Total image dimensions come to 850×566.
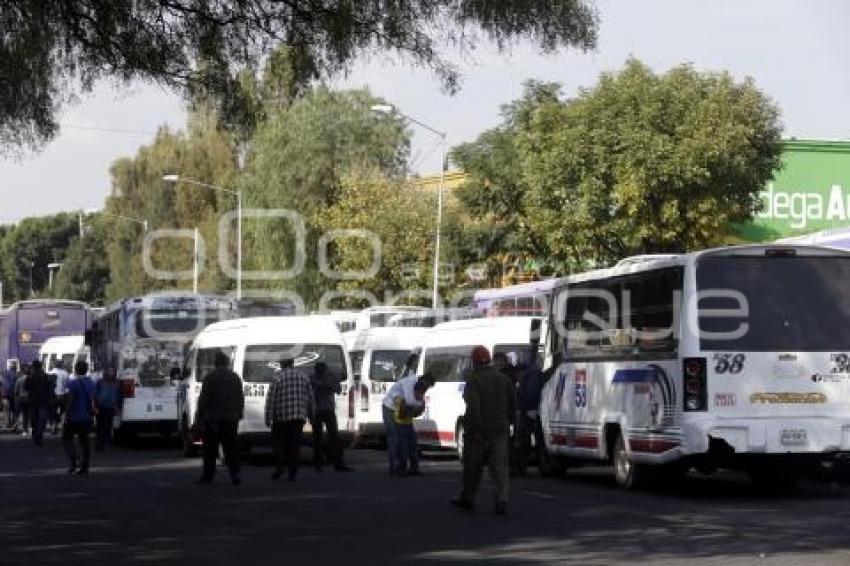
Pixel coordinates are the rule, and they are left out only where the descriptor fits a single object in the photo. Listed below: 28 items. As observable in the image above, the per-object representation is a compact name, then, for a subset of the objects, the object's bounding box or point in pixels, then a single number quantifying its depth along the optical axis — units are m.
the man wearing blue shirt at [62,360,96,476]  25.88
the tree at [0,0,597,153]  16.20
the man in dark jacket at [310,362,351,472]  26.45
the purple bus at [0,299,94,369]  57.00
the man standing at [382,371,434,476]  25.19
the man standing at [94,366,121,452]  33.31
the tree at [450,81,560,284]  49.09
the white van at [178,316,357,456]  28.25
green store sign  62.66
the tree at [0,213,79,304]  145.88
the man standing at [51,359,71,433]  40.30
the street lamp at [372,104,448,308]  49.88
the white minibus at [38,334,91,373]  50.34
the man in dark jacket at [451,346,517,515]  18.08
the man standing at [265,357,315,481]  24.67
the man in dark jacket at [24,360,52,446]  38.09
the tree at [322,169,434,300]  58.47
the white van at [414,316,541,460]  28.36
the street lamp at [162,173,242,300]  64.88
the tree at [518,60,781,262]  44.41
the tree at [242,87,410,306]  65.12
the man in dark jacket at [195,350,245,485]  23.91
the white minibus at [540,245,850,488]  19.22
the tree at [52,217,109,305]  122.62
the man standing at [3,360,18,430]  47.94
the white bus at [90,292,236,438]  35.72
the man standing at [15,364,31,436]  42.57
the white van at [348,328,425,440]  34.34
